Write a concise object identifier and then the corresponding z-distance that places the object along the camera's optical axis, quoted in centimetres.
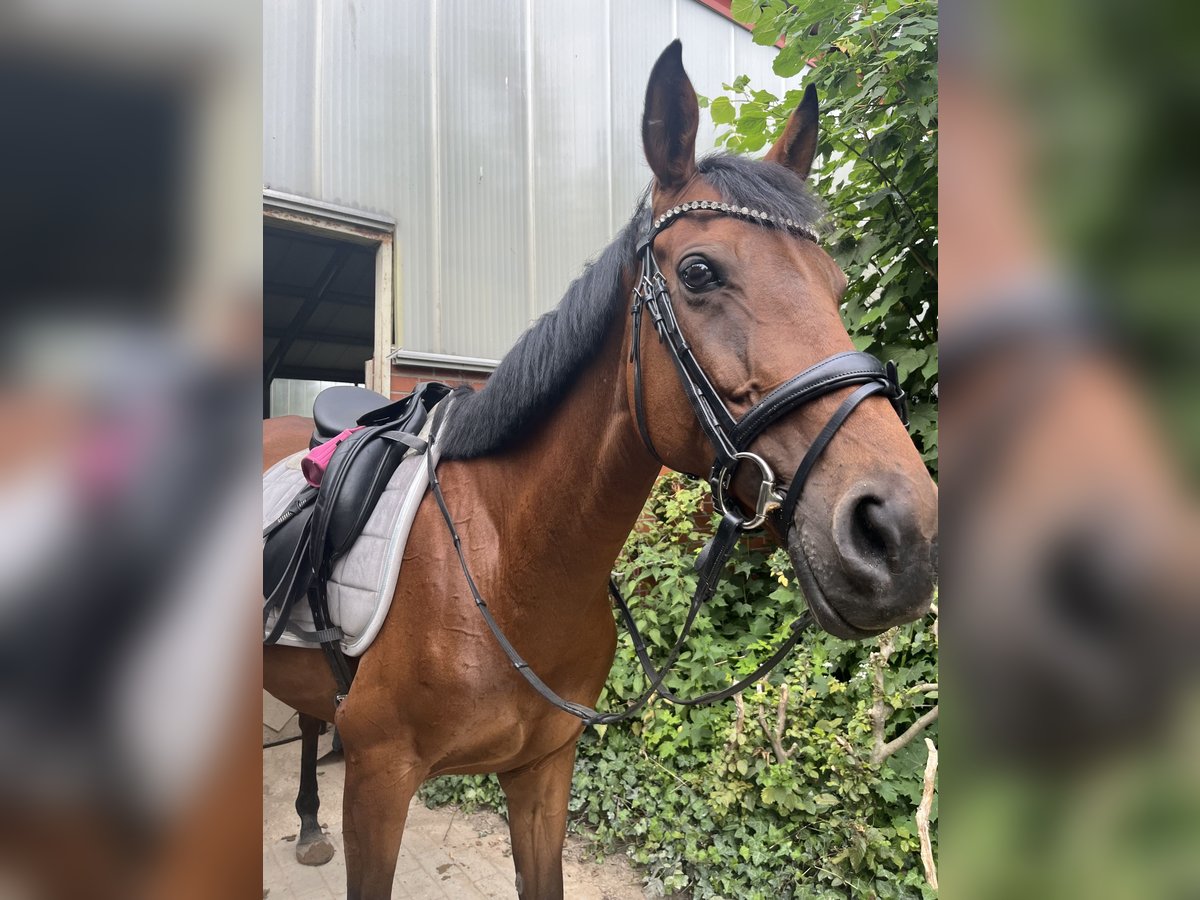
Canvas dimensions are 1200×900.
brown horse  100
